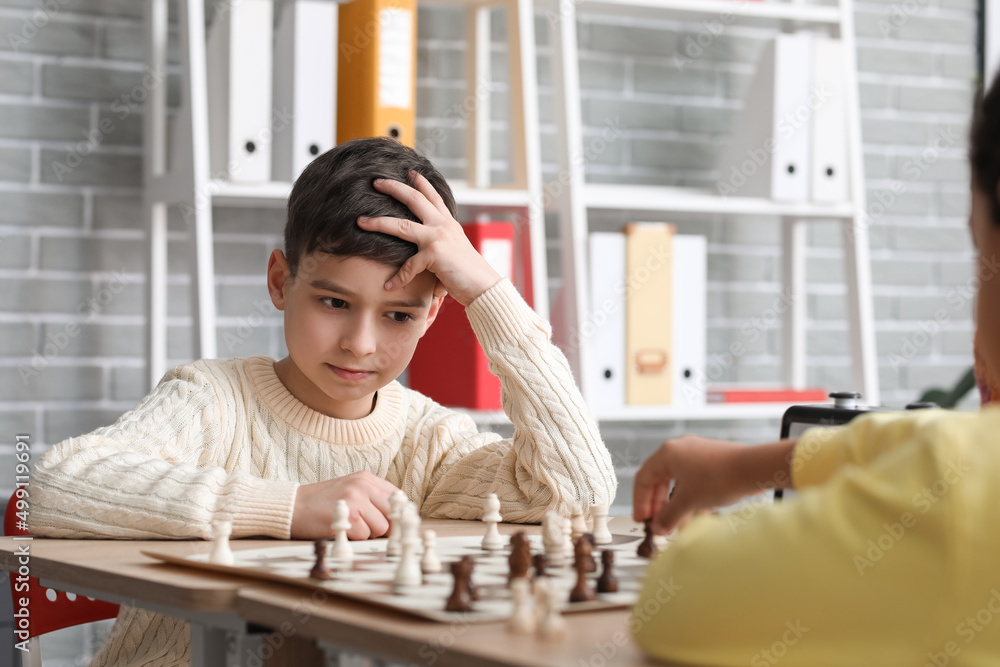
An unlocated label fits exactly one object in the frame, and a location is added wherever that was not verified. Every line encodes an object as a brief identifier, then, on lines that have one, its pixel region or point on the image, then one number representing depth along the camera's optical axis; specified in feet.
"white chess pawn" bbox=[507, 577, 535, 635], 5.91
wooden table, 5.66
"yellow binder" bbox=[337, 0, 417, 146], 12.19
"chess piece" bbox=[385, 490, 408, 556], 8.69
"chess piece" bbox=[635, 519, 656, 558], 8.77
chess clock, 10.57
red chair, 10.43
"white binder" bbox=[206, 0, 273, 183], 12.11
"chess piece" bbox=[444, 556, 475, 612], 6.30
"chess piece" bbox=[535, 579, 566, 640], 5.83
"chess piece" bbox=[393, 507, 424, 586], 7.13
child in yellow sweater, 5.03
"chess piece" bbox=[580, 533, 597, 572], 7.44
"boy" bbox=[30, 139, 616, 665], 10.40
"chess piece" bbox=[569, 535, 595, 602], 6.79
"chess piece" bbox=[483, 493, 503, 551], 9.37
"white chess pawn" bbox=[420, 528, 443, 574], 7.60
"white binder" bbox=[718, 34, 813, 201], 13.17
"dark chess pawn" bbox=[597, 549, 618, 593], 7.11
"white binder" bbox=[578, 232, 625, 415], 12.80
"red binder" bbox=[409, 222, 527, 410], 12.54
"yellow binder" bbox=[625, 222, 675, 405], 12.87
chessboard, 6.49
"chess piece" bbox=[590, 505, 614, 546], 9.86
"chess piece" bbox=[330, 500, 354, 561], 8.48
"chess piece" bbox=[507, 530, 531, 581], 7.59
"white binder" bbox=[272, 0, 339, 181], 12.17
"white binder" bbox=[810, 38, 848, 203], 13.20
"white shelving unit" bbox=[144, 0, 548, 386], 12.06
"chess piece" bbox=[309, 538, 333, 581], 7.19
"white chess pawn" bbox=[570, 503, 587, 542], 9.91
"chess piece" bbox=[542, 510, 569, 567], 8.35
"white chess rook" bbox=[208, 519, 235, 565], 8.14
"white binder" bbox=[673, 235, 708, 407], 13.02
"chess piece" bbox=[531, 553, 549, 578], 7.80
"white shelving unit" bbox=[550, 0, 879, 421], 12.77
